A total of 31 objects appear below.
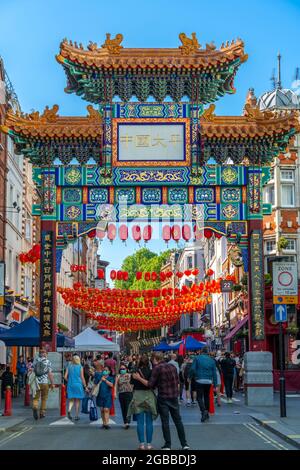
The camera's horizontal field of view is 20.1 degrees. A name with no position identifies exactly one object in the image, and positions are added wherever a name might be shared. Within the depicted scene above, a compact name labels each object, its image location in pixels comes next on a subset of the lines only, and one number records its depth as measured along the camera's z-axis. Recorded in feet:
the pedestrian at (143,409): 52.44
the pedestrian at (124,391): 71.46
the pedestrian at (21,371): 131.54
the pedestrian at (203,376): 73.92
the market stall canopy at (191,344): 146.38
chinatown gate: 94.84
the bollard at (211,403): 81.96
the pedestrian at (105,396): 69.51
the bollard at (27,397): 98.46
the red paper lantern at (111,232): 96.17
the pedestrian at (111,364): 86.17
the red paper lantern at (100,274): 145.18
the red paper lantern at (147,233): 96.89
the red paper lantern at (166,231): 97.04
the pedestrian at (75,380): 74.90
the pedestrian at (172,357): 94.09
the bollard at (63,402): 82.38
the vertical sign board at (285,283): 76.68
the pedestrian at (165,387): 52.70
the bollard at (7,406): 80.94
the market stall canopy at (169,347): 167.56
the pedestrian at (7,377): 104.88
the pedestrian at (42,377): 78.69
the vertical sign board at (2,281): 81.46
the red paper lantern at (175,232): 97.04
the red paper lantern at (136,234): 97.19
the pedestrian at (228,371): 97.91
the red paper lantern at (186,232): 96.07
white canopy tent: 119.85
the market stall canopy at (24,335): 102.78
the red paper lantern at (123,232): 96.68
